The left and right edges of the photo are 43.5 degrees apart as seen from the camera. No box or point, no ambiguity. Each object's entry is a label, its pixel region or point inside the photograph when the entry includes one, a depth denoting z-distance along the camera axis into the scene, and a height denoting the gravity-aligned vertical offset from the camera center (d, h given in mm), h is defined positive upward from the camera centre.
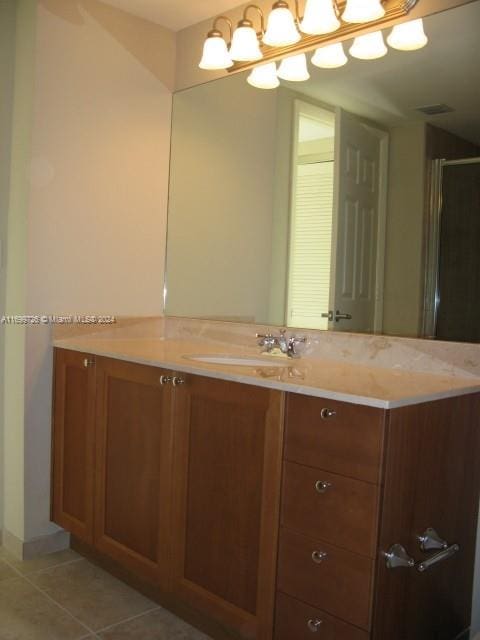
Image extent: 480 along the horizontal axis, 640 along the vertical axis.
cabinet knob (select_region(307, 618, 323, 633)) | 1405 -784
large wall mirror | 1737 +333
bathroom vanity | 1338 -537
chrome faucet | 2084 -191
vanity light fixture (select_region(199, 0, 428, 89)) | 1838 +852
